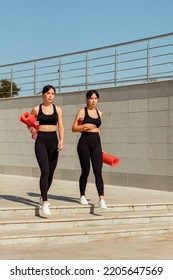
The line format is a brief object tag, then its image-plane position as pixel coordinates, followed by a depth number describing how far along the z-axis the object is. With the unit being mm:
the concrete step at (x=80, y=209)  9570
